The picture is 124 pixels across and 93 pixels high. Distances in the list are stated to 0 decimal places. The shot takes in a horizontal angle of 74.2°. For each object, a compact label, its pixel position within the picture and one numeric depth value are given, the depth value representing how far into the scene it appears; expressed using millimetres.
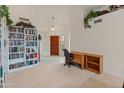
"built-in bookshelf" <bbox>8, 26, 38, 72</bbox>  3368
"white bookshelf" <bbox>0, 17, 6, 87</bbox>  1712
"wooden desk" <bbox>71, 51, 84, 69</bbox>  3723
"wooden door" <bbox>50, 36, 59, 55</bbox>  6912
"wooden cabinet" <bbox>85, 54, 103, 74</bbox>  3095
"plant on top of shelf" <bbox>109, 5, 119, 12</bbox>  2751
